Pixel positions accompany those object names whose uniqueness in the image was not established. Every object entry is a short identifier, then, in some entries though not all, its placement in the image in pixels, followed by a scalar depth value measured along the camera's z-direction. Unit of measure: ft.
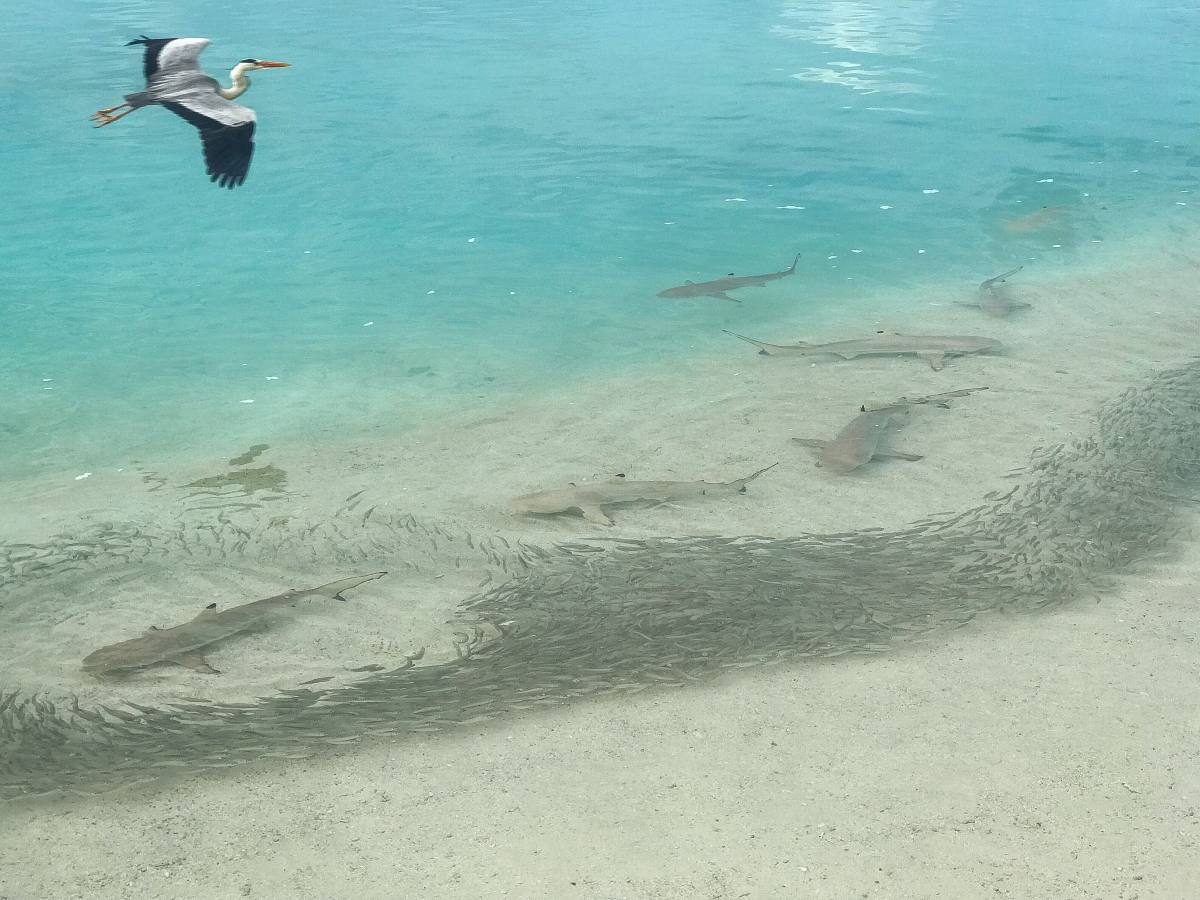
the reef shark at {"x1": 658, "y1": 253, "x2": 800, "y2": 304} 42.57
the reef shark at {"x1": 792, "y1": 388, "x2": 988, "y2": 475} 27.86
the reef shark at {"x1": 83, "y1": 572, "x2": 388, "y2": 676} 19.97
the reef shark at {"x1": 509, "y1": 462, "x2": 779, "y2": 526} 25.55
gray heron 22.97
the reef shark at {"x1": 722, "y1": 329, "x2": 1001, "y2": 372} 35.76
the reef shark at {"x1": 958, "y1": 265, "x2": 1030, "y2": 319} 40.29
